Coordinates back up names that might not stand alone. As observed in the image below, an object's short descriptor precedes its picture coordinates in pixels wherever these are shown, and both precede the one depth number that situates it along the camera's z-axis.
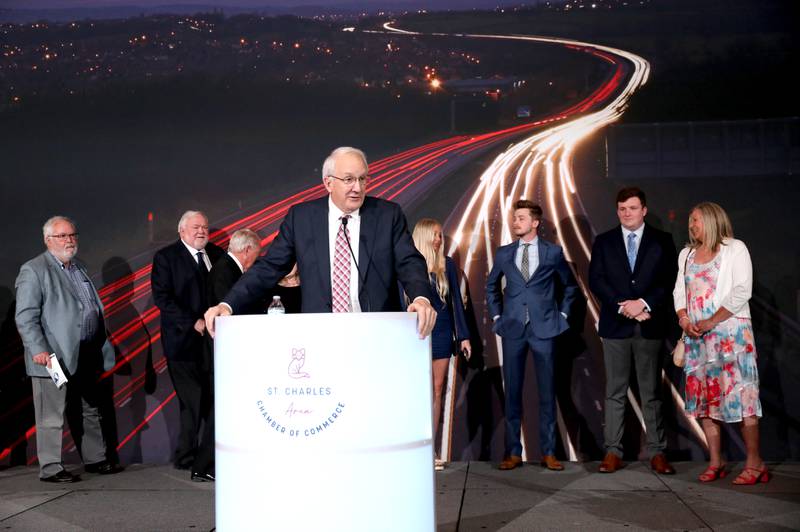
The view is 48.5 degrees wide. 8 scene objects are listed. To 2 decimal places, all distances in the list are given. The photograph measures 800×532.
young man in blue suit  6.10
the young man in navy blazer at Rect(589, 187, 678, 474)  5.97
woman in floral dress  5.50
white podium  2.82
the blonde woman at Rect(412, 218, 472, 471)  6.13
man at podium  3.50
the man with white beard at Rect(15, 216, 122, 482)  6.07
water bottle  4.82
